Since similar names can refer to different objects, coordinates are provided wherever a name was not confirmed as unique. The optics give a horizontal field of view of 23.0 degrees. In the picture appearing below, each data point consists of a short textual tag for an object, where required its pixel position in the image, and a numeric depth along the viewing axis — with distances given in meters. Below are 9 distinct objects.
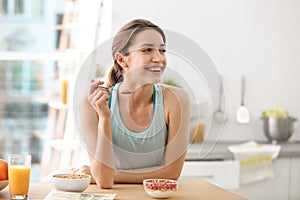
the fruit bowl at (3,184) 2.46
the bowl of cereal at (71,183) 2.47
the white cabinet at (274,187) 4.18
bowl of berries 2.41
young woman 2.47
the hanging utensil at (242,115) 4.67
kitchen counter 4.02
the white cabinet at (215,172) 3.99
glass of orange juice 2.38
